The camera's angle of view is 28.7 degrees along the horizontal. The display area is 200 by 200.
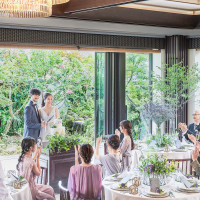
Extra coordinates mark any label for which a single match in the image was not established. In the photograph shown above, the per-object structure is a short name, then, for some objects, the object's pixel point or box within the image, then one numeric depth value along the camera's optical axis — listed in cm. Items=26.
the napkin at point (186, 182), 435
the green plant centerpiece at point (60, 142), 596
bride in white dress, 654
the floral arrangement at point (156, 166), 432
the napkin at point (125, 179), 447
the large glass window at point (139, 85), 877
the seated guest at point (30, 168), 465
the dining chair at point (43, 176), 505
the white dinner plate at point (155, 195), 413
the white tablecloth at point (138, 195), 418
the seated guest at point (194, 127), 716
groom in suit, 645
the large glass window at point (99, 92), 819
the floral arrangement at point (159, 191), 416
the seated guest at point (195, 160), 481
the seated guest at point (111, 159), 513
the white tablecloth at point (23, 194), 424
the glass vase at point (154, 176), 436
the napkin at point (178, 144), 658
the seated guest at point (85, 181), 438
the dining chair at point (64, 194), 366
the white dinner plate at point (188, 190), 428
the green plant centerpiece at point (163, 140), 664
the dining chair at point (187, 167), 575
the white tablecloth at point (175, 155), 638
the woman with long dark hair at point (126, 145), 592
